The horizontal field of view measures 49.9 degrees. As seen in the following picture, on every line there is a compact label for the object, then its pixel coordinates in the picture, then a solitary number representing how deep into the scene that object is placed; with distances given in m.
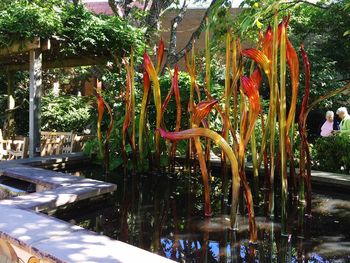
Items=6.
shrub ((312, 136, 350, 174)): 5.17
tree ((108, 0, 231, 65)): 9.89
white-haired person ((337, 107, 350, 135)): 5.99
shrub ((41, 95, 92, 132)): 10.62
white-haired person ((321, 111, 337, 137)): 6.67
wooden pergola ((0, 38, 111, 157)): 5.90
